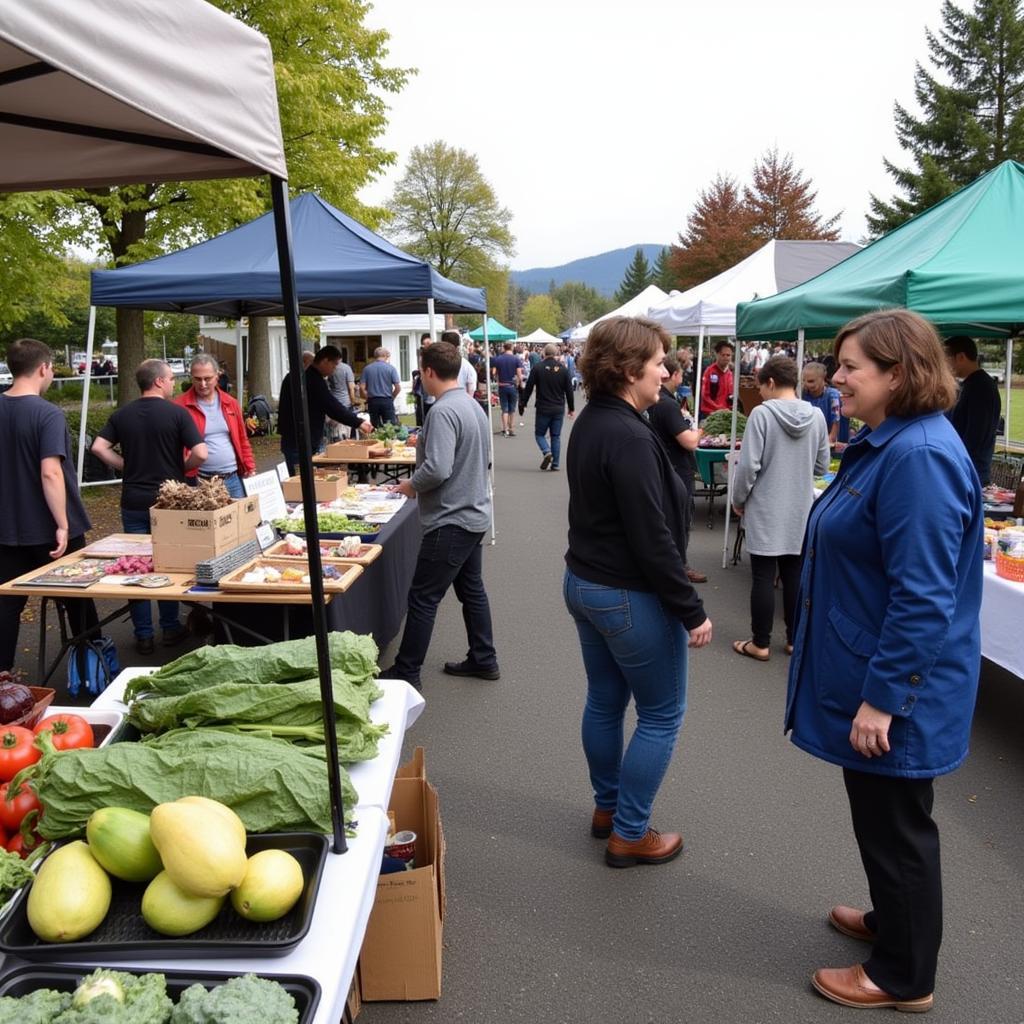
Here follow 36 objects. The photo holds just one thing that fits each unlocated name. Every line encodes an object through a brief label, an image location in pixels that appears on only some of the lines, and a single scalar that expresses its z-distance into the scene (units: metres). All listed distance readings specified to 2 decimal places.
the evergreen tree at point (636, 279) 92.16
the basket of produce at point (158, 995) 1.34
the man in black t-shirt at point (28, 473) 4.50
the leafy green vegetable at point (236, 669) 2.41
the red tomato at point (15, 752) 2.14
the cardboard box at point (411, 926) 2.45
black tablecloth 4.73
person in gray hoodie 5.46
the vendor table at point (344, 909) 1.53
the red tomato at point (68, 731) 2.27
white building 26.05
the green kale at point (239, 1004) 1.34
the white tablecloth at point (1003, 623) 3.98
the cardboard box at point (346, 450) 9.05
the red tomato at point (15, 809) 1.95
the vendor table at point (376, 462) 8.94
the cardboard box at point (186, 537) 4.42
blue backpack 4.86
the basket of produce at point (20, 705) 2.50
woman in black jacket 2.75
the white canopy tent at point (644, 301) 20.01
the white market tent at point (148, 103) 1.23
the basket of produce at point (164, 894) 1.54
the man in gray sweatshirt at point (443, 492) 4.67
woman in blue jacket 2.12
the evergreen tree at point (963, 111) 34.09
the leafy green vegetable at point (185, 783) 1.81
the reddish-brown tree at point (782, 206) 43.03
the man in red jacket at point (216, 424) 6.06
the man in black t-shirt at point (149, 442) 5.31
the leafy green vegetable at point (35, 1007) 1.31
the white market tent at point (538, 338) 52.07
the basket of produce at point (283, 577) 4.25
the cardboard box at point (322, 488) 6.37
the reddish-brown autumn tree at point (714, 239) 43.91
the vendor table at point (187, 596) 4.20
